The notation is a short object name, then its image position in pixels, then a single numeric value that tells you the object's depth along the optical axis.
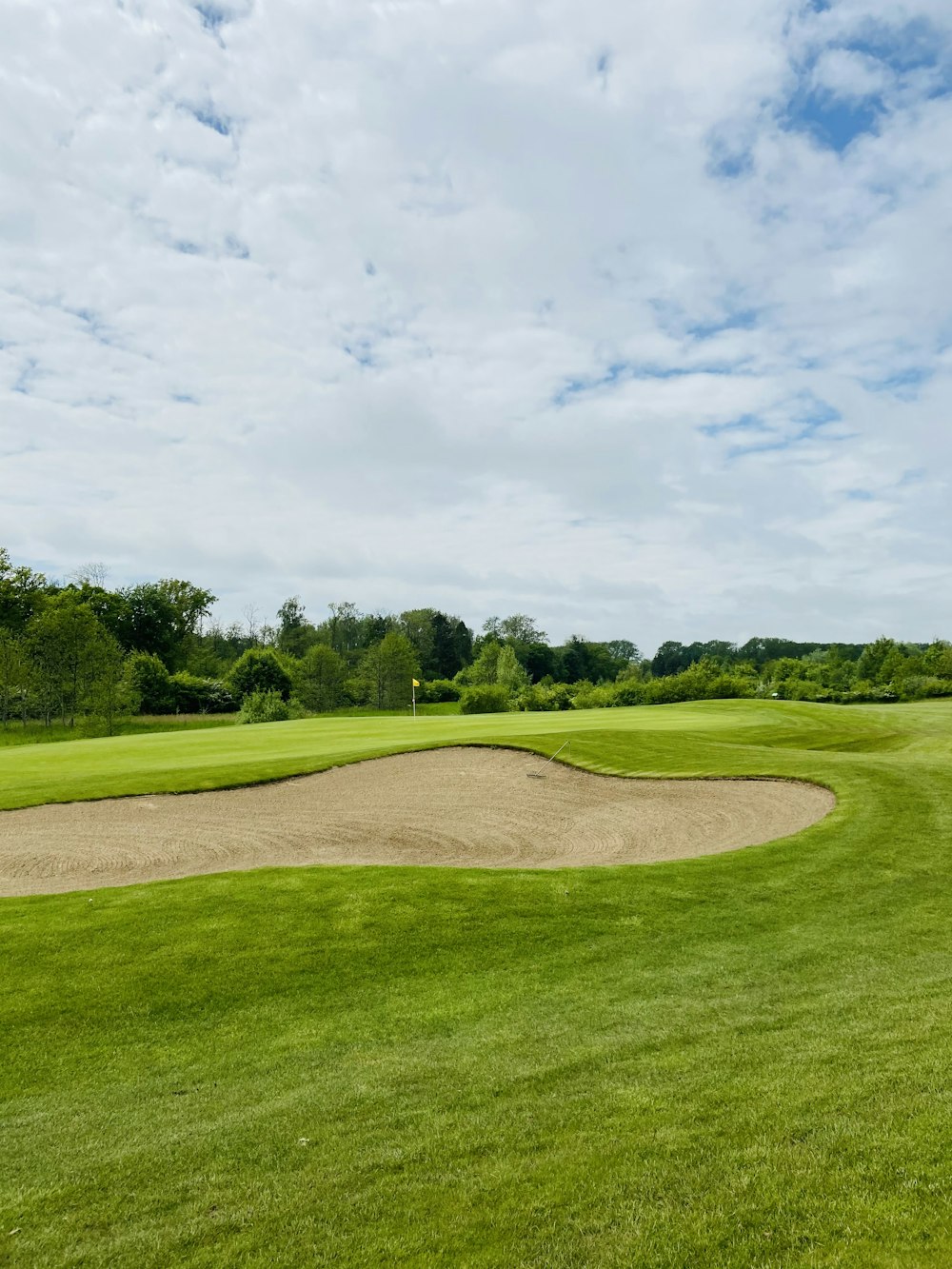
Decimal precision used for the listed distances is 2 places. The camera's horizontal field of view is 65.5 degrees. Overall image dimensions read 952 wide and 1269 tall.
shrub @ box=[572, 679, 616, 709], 73.60
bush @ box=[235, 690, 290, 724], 69.69
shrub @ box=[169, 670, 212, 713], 79.19
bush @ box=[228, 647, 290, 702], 84.19
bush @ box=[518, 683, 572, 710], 76.56
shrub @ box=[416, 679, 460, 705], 97.00
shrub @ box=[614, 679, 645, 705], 73.69
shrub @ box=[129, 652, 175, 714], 76.44
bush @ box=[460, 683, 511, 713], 75.50
